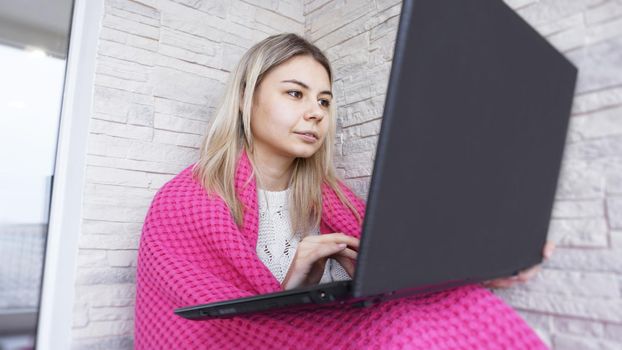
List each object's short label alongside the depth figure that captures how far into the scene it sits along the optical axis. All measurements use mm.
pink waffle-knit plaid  592
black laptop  428
